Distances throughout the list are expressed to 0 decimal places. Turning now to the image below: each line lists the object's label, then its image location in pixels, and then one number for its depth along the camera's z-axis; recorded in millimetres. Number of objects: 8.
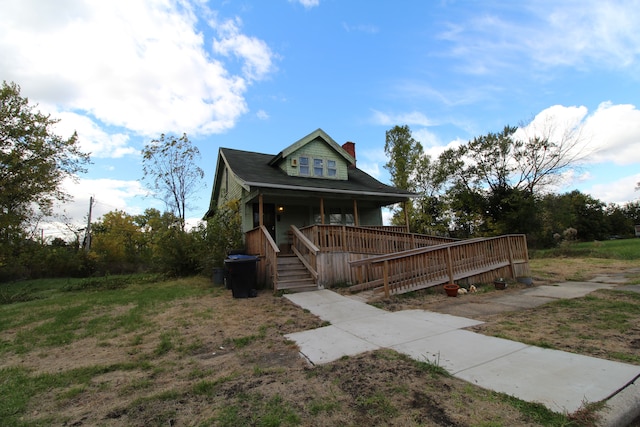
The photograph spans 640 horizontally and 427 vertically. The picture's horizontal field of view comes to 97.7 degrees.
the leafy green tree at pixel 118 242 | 18025
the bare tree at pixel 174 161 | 16422
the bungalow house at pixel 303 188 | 11898
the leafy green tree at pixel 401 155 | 27188
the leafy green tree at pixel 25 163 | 13250
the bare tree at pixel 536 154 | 25641
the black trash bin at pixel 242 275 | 8242
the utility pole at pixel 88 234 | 23881
